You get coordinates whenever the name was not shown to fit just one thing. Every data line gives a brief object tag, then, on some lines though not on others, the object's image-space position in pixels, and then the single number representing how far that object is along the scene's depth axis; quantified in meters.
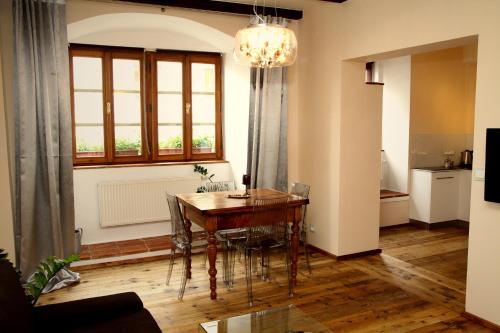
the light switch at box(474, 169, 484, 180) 3.21
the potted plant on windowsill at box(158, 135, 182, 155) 5.65
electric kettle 6.45
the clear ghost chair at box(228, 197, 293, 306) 3.69
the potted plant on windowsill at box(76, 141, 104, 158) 5.23
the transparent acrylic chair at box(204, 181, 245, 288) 4.16
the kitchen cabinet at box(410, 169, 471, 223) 6.07
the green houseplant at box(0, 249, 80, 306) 2.49
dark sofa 2.06
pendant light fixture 3.24
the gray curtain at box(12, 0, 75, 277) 3.85
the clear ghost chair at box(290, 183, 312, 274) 4.30
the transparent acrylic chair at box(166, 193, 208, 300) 3.82
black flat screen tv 3.07
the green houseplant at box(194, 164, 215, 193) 5.59
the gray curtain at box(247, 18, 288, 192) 5.05
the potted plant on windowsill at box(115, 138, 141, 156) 5.43
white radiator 5.11
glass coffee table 2.53
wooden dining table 3.66
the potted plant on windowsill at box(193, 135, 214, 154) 5.86
